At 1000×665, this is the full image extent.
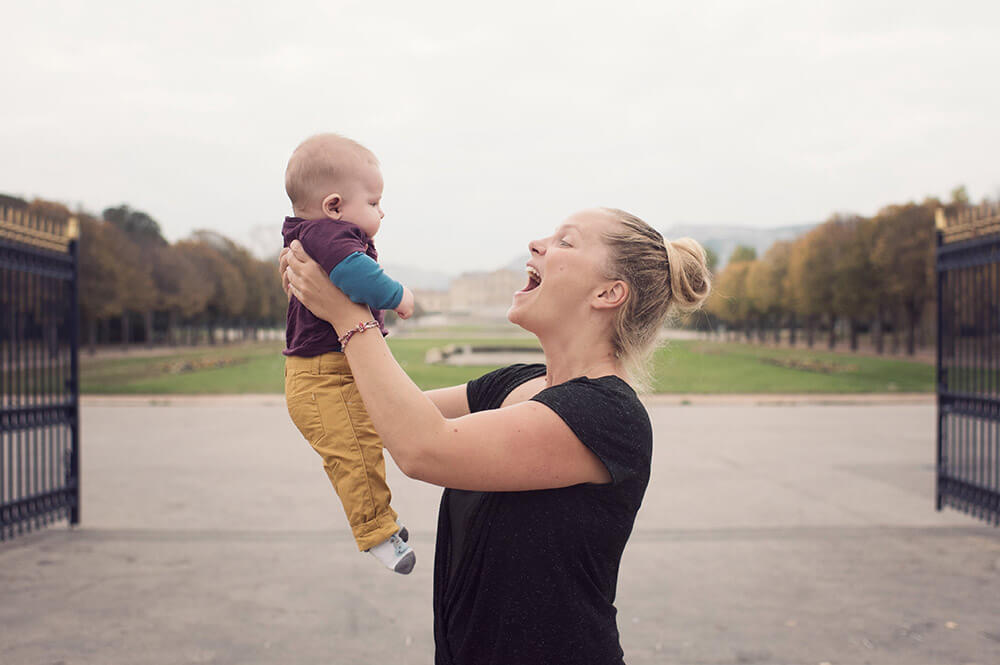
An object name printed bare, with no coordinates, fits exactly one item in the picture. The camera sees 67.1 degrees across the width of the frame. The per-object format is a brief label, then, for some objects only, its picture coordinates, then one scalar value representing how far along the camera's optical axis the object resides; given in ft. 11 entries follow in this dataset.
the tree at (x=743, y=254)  263.29
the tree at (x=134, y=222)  155.55
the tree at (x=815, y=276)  131.03
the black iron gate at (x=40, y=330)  22.86
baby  5.18
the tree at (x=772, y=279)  172.55
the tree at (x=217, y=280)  153.92
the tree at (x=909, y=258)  105.09
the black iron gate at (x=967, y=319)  25.02
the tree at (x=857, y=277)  118.21
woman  4.63
